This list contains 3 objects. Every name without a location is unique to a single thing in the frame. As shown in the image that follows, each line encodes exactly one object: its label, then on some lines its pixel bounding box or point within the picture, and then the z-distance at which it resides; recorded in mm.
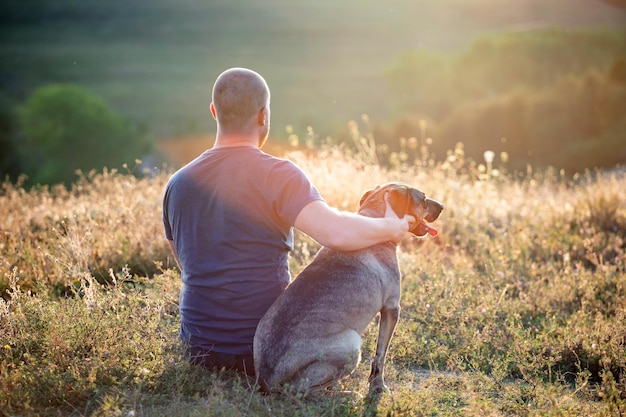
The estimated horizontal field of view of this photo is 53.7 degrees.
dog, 3875
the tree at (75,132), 50125
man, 3826
